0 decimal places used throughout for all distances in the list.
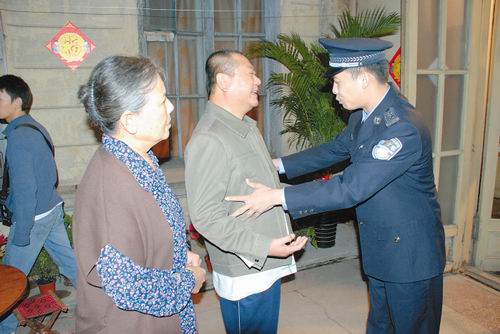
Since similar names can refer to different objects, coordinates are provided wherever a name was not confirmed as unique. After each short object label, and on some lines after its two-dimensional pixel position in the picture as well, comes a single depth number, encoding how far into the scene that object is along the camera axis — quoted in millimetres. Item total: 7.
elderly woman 1281
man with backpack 2762
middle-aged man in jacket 1873
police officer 1948
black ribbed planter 4688
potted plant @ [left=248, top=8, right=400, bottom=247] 4629
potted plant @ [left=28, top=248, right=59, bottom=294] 3701
